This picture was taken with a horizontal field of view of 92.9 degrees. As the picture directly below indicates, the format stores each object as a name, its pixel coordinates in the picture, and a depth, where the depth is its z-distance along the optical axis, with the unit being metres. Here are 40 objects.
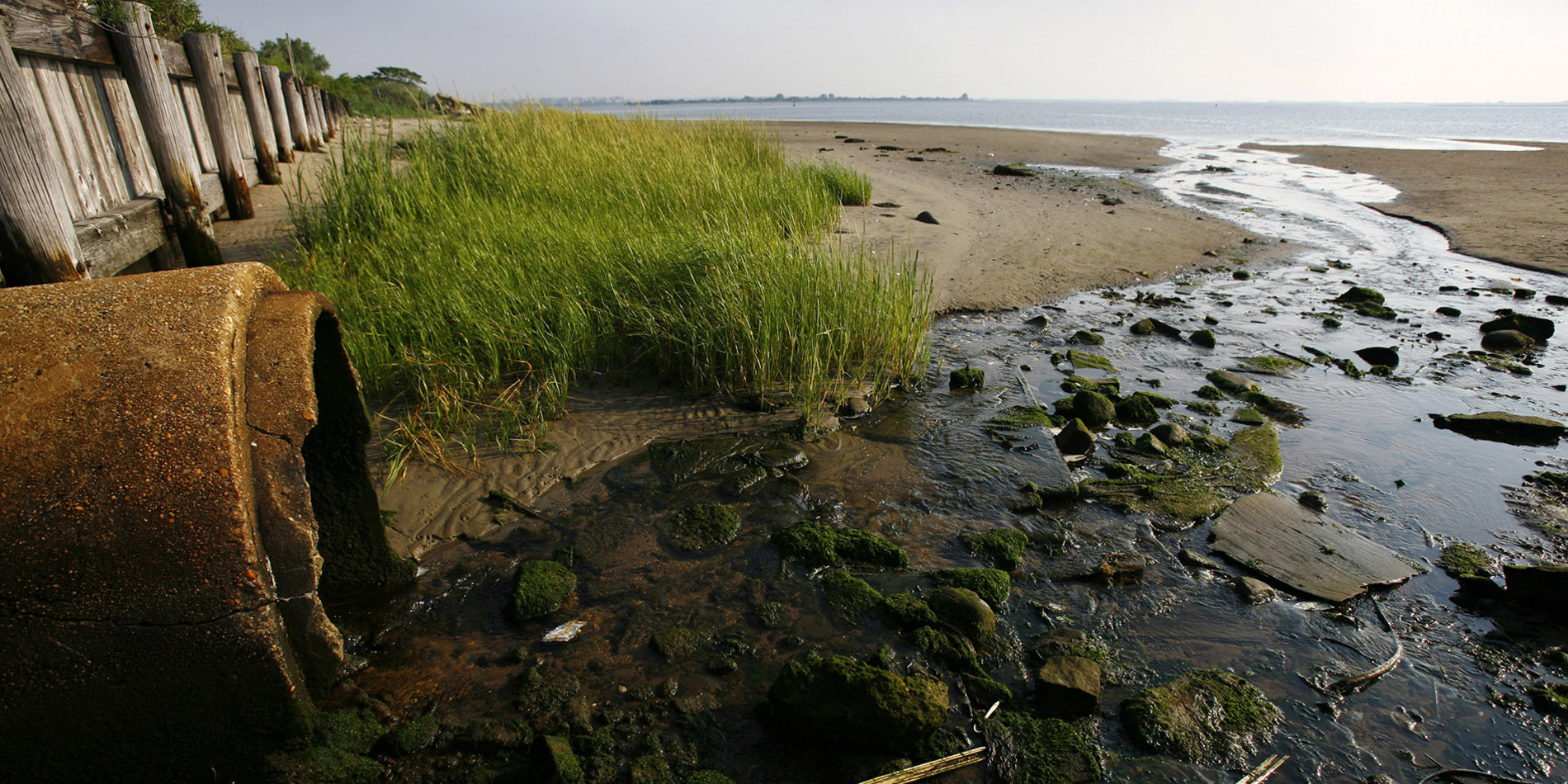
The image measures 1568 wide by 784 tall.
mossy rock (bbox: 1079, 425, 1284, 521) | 3.58
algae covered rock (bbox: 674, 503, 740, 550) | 3.19
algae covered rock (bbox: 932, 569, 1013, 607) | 2.84
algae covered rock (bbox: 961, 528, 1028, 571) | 3.10
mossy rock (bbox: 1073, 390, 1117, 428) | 4.46
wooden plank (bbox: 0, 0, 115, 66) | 3.73
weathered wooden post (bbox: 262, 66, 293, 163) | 10.12
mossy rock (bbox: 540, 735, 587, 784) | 1.98
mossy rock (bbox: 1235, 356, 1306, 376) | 5.41
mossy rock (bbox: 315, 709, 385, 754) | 2.08
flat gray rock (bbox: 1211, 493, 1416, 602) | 3.05
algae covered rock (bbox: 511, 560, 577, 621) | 2.71
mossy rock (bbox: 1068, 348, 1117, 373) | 5.39
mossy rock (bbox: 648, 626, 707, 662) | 2.53
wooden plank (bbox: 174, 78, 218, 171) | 6.59
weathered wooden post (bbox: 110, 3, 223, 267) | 4.88
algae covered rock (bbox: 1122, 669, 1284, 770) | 2.24
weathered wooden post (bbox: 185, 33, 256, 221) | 6.47
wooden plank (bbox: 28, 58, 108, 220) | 4.03
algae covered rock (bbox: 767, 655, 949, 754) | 2.12
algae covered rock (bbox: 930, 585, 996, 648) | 2.64
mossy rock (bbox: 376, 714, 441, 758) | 2.14
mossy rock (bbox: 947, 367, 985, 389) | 4.90
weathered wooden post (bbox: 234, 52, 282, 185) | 8.78
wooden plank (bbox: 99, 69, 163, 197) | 4.91
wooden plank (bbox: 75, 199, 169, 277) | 3.87
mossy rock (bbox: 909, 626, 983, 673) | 2.53
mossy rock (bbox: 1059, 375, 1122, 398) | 4.84
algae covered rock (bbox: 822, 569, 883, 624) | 2.76
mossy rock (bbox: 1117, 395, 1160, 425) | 4.48
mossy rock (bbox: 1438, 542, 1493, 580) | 3.13
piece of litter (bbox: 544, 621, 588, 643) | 2.61
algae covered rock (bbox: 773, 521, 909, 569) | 3.07
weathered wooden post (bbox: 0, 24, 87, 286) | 3.16
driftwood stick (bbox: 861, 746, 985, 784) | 2.08
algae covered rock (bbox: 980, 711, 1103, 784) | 2.13
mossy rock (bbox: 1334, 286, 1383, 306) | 7.01
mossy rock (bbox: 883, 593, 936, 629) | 2.69
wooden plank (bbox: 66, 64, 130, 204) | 4.49
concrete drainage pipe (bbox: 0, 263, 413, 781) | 1.57
